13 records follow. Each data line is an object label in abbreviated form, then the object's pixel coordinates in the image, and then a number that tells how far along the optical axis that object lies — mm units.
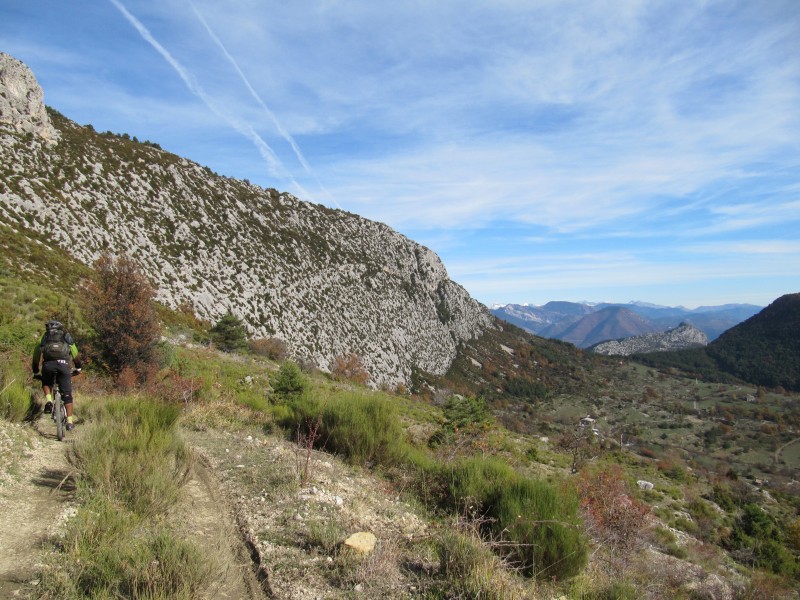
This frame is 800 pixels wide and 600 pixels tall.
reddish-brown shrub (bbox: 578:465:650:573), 6474
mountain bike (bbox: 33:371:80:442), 6545
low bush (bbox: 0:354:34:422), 6574
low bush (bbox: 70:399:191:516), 4449
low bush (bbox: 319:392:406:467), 7977
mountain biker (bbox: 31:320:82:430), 7004
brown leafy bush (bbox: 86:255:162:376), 14422
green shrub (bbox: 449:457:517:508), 6320
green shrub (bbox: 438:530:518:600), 3650
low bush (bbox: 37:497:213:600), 3045
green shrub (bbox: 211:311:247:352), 36219
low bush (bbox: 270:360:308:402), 17109
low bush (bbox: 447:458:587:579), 4926
